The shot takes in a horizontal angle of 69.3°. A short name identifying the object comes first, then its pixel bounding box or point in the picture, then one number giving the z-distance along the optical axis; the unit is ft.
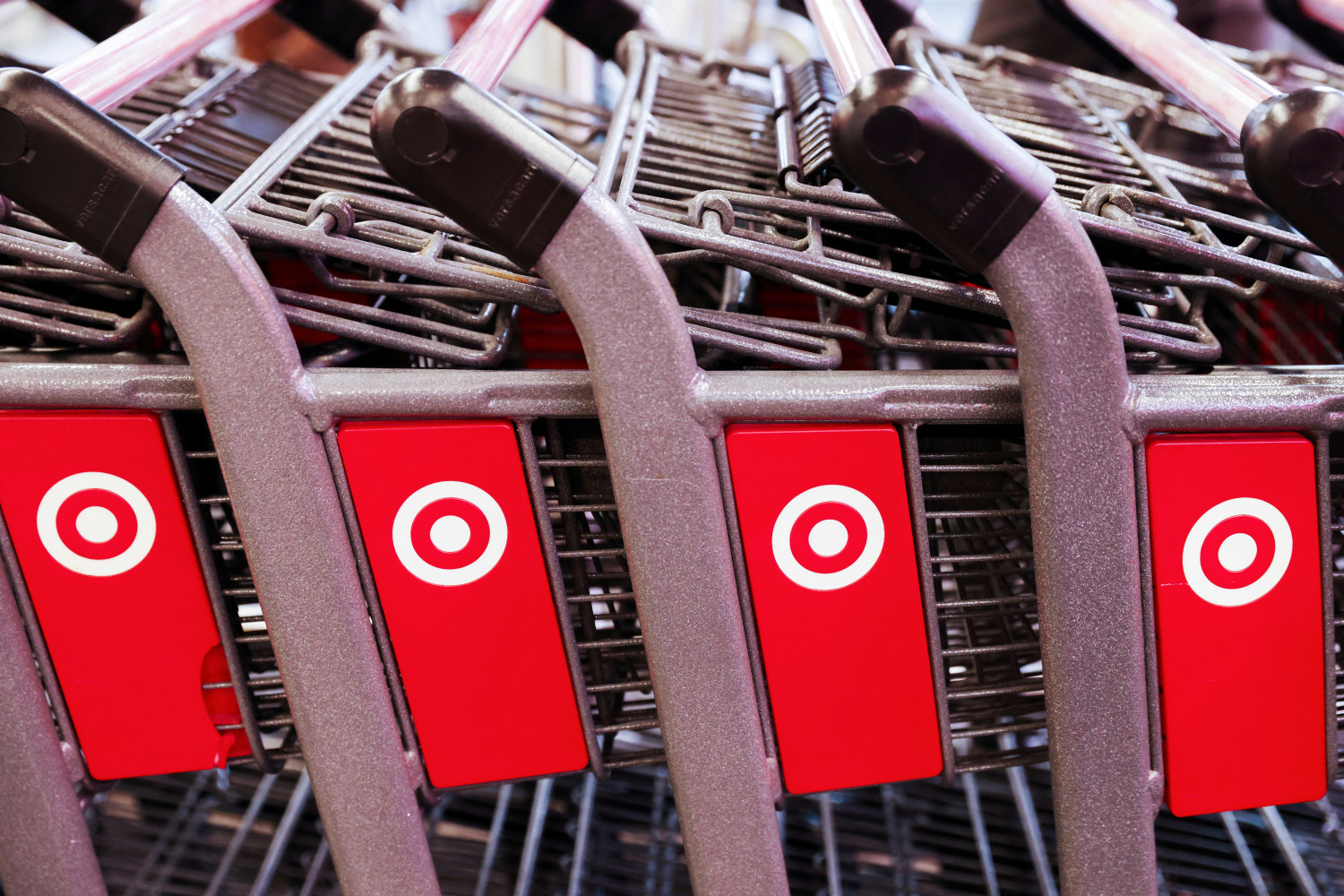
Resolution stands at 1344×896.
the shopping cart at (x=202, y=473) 2.44
